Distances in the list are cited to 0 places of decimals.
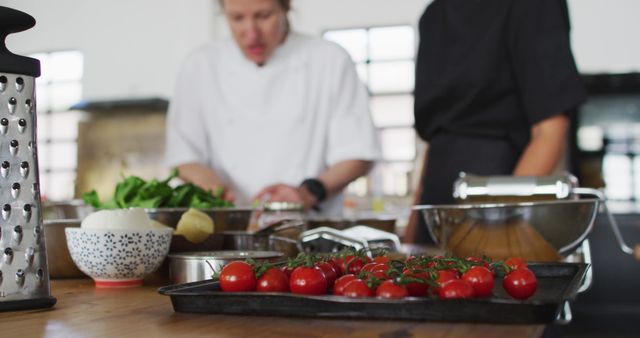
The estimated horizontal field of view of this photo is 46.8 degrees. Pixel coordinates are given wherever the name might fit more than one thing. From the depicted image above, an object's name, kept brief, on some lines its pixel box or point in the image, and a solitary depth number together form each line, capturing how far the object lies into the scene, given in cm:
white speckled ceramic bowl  91
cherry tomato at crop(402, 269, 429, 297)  65
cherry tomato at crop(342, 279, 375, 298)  63
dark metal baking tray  57
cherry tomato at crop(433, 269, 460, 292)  61
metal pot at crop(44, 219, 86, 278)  106
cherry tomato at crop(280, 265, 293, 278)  72
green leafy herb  130
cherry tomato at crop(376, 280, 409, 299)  61
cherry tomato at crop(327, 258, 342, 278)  75
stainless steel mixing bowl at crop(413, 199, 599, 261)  114
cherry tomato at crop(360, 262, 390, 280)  66
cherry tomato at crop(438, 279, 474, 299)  60
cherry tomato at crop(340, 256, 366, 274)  76
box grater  71
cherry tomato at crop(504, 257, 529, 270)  74
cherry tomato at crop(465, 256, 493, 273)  72
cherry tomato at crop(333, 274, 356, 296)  65
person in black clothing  165
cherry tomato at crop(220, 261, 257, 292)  69
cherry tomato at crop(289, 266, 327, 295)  66
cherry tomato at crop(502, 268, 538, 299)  67
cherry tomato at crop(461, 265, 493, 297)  63
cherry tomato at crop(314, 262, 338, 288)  71
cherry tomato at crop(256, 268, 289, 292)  68
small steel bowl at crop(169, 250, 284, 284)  88
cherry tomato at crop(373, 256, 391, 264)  76
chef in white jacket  221
